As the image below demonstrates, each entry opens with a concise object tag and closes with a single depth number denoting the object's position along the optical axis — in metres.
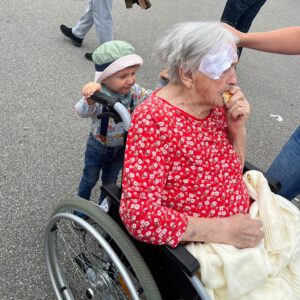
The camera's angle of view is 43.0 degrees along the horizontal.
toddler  1.70
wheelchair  1.25
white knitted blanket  1.27
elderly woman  1.29
